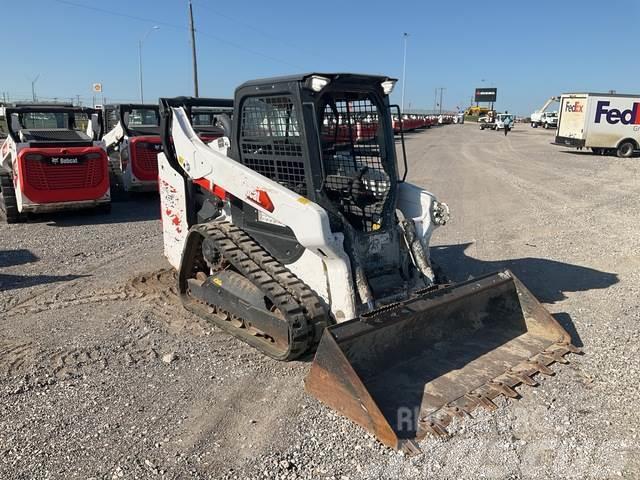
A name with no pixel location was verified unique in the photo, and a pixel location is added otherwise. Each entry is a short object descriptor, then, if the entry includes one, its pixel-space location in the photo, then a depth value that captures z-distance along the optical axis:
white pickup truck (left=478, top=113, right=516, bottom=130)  54.50
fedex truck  23.30
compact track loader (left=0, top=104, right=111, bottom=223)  9.28
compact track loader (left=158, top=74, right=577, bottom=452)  3.76
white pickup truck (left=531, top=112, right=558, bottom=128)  57.34
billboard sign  89.50
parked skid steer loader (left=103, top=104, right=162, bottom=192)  11.38
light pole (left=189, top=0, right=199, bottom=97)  25.62
